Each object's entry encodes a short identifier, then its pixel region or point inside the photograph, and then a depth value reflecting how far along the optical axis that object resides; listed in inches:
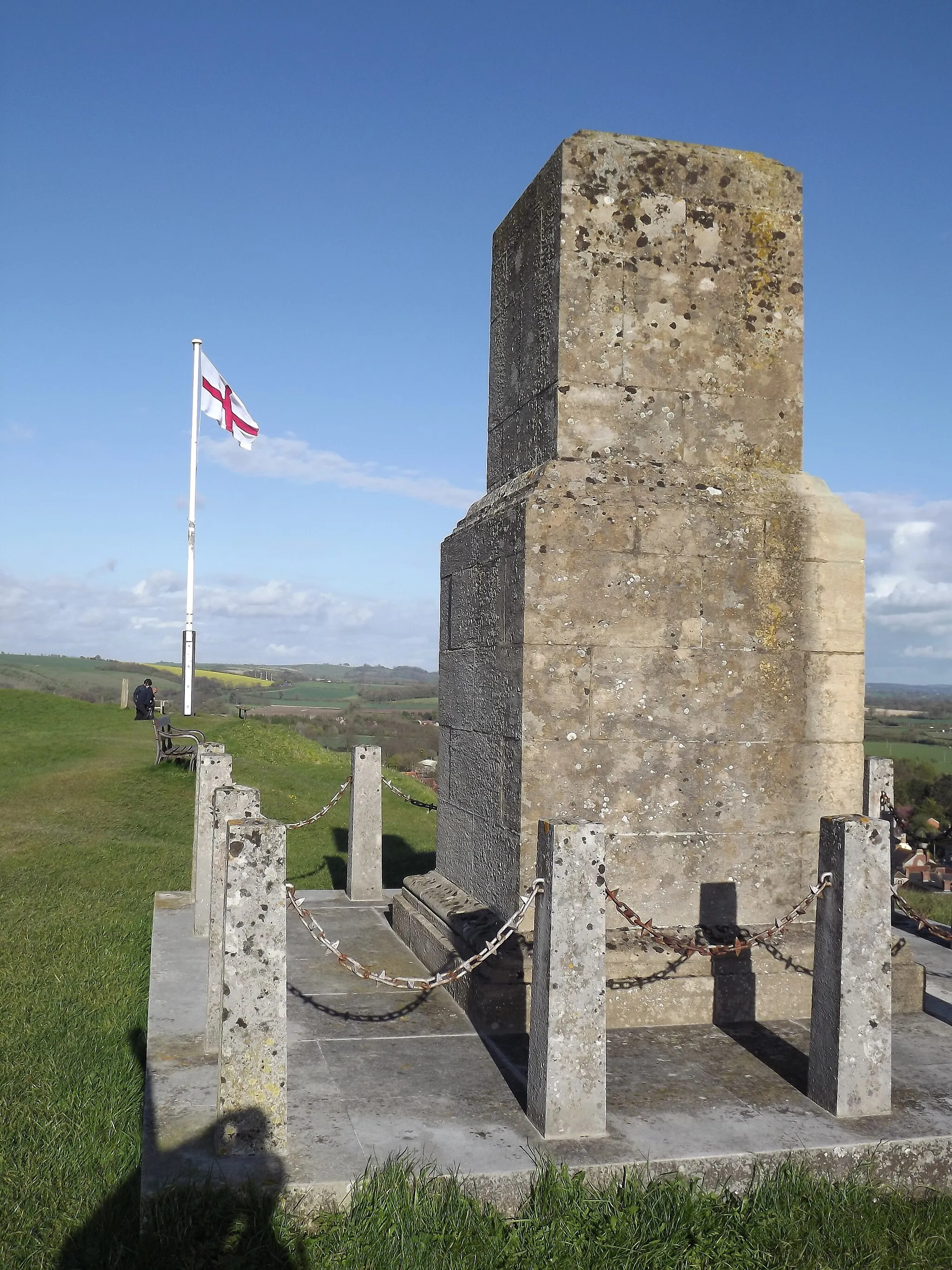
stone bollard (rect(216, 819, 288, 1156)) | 152.9
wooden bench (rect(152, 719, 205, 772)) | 616.7
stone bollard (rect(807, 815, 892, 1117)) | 174.7
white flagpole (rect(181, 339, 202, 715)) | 615.8
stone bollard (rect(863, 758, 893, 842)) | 332.5
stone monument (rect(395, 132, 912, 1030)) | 234.1
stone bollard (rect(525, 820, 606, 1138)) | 162.6
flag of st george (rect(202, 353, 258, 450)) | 641.6
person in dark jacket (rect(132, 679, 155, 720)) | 914.1
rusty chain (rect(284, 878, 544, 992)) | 176.7
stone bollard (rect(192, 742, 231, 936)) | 281.0
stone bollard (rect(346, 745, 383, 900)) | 349.4
